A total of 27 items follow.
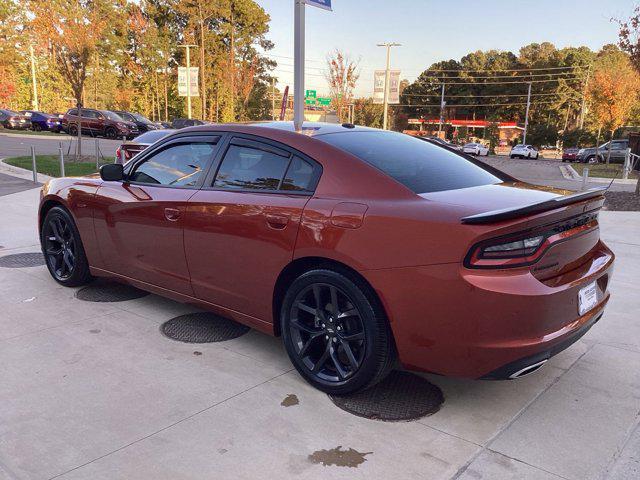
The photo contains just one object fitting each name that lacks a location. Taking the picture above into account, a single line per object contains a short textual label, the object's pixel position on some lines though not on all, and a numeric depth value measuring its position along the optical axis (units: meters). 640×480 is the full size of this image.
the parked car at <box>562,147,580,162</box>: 36.53
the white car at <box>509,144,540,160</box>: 43.09
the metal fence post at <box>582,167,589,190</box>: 10.90
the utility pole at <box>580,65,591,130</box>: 63.06
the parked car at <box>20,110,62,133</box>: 34.84
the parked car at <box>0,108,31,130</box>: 35.59
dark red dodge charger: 2.47
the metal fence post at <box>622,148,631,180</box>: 17.36
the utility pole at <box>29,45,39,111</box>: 43.88
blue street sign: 6.09
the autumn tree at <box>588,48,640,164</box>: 31.50
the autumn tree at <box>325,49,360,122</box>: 46.44
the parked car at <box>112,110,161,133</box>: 31.87
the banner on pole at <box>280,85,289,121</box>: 10.03
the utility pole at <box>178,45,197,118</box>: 33.31
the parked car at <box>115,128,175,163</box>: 10.40
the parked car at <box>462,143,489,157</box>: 46.12
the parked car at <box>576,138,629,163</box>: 30.28
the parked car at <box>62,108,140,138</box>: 30.34
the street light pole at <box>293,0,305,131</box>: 6.01
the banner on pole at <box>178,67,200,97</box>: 33.50
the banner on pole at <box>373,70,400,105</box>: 36.84
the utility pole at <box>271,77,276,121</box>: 62.75
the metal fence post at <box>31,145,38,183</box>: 12.25
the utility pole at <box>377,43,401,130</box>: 36.31
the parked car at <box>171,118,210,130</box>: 28.46
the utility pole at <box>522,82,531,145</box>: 64.15
